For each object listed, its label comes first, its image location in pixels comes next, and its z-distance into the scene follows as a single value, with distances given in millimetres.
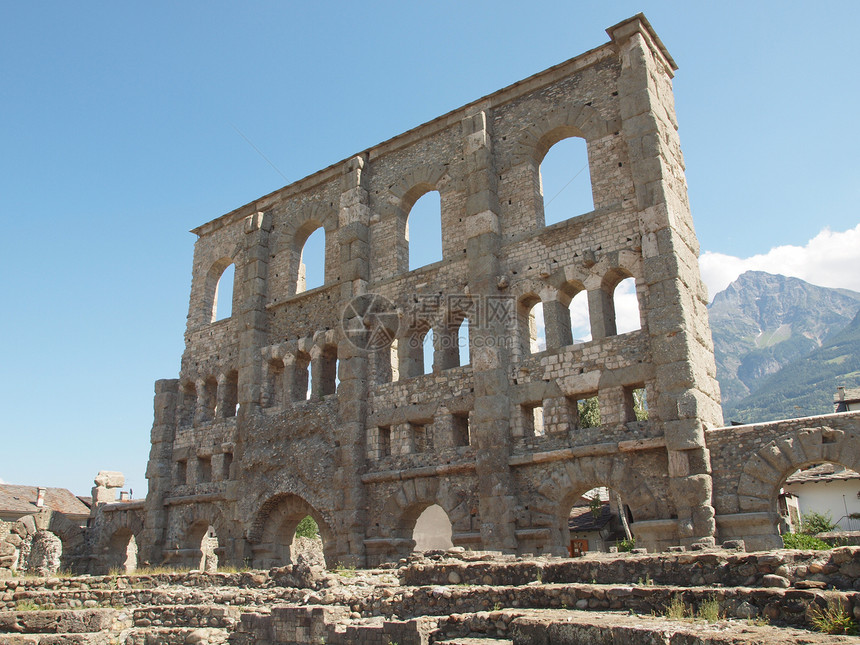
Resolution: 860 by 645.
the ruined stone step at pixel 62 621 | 10609
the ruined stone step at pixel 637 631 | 5258
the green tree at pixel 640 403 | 22888
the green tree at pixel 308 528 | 38312
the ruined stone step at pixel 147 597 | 11289
